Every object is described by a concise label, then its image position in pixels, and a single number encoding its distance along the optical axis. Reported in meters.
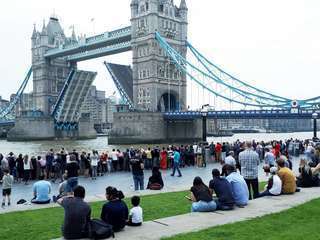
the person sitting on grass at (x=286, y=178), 10.48
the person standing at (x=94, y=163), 17.77
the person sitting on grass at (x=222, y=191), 8.84
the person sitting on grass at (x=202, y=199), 8.63
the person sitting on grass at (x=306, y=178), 11.99
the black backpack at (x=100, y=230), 6.68
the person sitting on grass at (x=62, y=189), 11.36
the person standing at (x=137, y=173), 14.12
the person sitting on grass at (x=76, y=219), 6.79
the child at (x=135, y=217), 7.68
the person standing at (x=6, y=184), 11.62
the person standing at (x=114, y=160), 20.08
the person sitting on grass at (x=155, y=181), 13.88
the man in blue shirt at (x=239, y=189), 9.12
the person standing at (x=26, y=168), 16.55
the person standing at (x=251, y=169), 10.77
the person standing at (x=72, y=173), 11.76
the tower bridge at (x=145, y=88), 61.67
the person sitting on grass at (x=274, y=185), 10.30
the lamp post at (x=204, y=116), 38.59
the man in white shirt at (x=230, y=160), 13.29
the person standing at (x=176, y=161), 18.41
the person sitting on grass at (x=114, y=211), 7.30
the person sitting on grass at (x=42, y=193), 11.30
